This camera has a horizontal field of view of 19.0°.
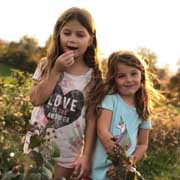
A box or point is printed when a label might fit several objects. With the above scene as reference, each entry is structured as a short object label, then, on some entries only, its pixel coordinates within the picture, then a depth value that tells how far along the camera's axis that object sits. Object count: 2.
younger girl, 3.07
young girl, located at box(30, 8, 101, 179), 3.08
